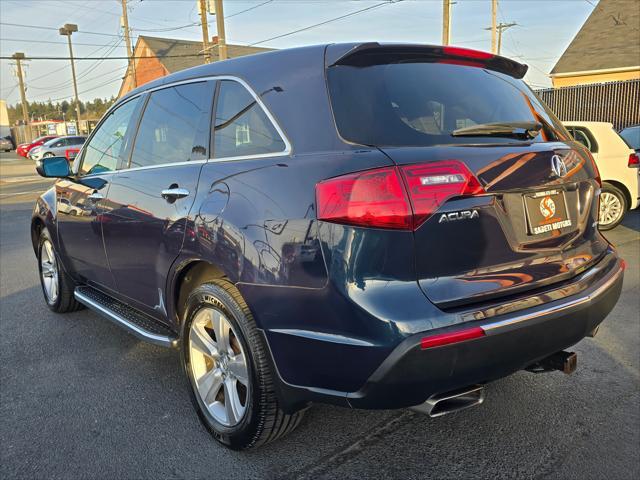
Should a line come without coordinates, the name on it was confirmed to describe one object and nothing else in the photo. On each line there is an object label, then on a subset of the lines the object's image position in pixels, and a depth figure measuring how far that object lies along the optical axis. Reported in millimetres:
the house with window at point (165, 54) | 41219
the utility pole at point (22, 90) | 65387
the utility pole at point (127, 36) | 37869
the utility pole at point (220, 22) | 22075
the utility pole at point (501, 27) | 48938
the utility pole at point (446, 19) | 22703
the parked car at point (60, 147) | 30531
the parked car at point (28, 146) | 37356
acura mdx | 2113
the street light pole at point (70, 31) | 49531
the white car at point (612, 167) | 8234
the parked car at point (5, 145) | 51281
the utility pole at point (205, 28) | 25675
